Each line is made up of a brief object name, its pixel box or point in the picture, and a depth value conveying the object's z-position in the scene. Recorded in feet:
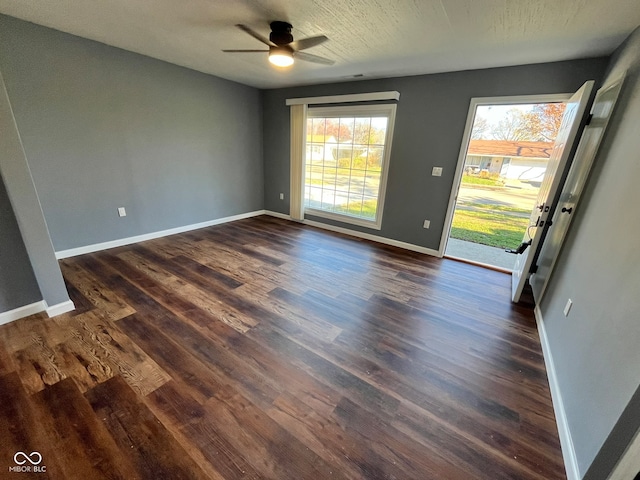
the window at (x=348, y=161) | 12.30
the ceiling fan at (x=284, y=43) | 6.33
